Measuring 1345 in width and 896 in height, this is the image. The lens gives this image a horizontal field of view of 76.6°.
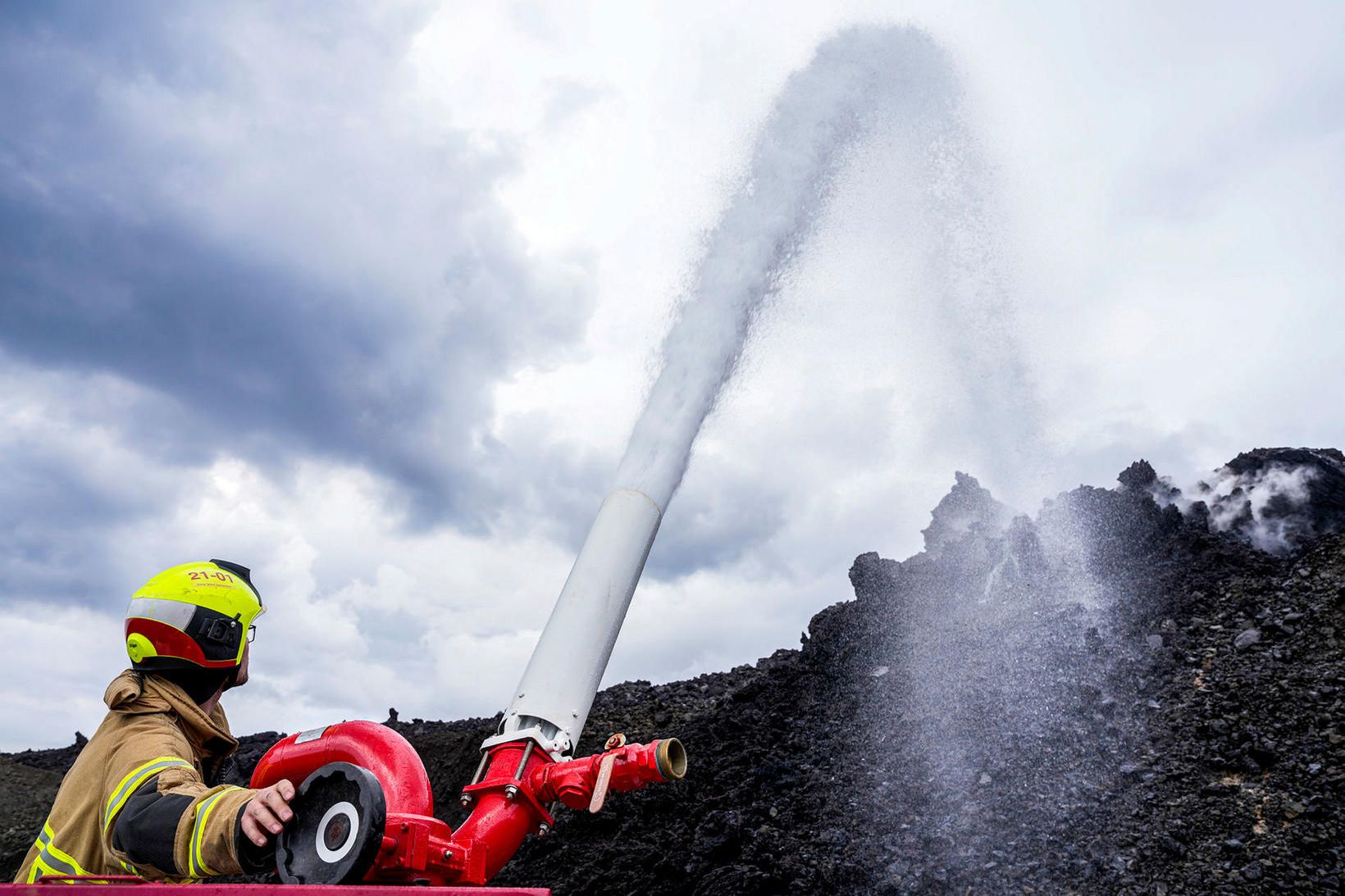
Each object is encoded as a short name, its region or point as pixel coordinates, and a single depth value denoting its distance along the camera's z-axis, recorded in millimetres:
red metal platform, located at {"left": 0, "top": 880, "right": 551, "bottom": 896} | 2652
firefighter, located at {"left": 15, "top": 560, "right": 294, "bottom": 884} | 2828
